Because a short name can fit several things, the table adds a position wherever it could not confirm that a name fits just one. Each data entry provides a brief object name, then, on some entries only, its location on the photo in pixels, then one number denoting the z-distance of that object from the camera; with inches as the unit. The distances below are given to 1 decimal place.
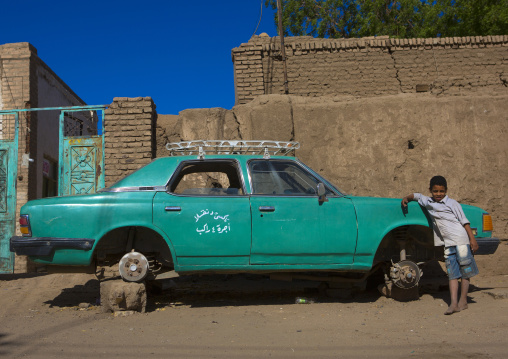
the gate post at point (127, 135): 282.4
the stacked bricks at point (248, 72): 340.2
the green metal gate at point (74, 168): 291.4
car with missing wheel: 177.9
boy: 180.7
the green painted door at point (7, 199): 299.6
